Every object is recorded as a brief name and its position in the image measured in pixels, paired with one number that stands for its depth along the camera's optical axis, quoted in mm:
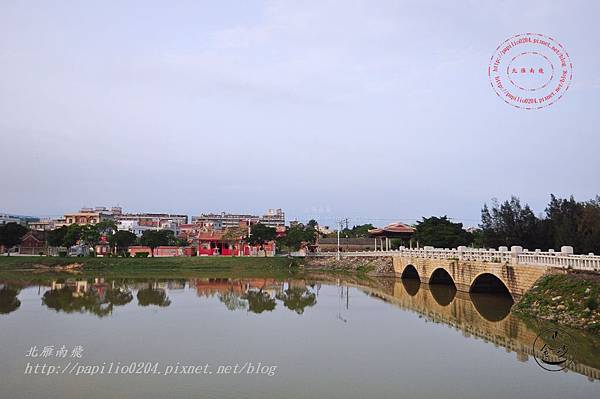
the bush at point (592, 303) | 15555
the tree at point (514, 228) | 36047
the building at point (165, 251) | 58219
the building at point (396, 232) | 49781
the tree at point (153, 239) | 56031
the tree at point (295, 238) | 56528
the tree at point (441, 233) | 44694
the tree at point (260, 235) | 54688
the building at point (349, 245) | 68694
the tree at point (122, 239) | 55625
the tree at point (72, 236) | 53281
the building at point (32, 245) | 59375
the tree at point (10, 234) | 54281
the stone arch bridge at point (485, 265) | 19203
